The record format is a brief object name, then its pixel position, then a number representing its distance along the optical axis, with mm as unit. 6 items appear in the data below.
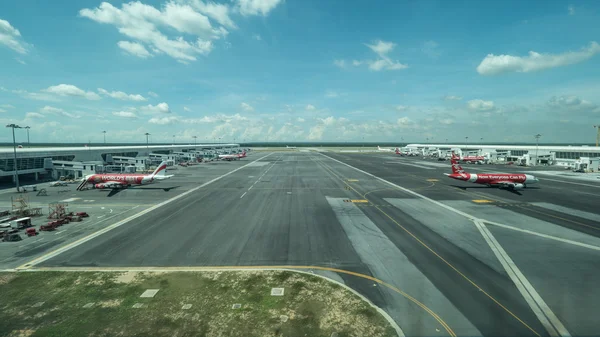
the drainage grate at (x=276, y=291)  18656
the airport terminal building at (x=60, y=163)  69125
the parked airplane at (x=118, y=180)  57812
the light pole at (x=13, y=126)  55528
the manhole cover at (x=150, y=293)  18777
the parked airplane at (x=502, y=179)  58500
